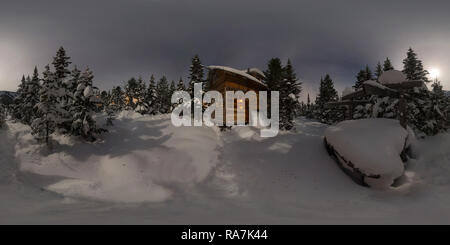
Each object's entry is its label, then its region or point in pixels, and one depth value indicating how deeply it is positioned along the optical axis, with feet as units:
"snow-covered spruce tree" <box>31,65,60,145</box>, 53.78
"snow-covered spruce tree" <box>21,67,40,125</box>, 110.79
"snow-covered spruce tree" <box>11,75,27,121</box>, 126.21
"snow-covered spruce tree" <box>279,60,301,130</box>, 93.04
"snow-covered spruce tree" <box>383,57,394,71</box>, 93.84
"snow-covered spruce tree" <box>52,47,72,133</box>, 56.80
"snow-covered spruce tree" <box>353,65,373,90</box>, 106.73
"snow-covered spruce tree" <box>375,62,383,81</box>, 109.60
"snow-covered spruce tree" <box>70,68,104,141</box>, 56.29
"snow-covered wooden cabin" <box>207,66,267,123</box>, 84.07
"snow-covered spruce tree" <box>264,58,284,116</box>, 98.87
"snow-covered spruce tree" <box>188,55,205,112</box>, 97.91
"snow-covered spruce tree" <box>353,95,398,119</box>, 57.84
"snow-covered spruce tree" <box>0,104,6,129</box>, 72.47
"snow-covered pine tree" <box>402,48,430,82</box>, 95.11
